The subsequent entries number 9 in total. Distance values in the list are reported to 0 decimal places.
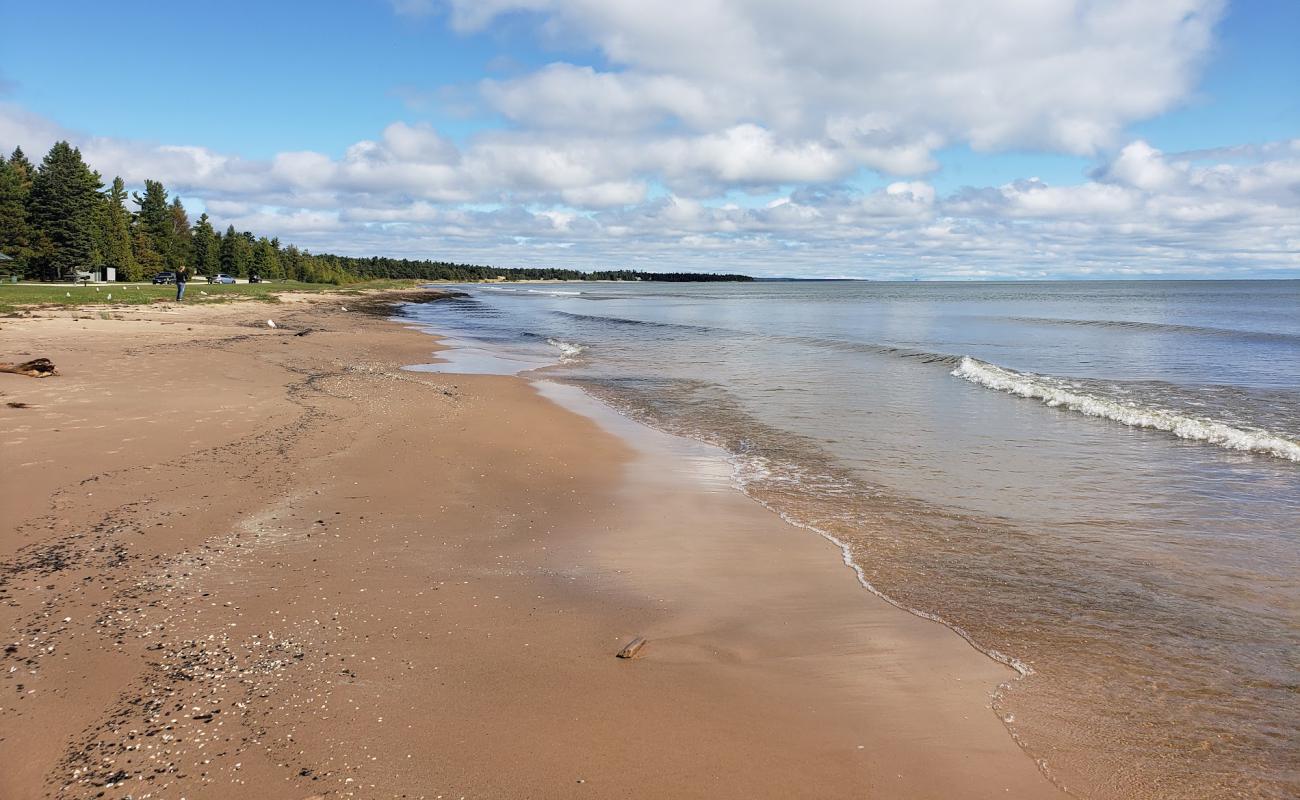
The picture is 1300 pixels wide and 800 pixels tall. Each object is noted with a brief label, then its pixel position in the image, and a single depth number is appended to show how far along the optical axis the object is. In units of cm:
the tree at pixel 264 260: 10200
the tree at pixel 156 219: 7775
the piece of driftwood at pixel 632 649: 453
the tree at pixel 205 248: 9275
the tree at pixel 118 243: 6625
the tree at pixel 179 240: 8106
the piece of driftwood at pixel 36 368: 1245
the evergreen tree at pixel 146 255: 7275
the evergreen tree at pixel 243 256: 10175
